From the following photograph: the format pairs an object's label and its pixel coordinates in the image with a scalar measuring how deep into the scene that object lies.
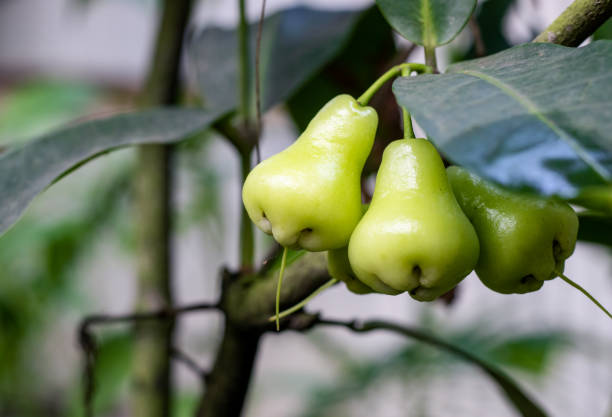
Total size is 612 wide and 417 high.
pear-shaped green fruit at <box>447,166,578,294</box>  0.74
